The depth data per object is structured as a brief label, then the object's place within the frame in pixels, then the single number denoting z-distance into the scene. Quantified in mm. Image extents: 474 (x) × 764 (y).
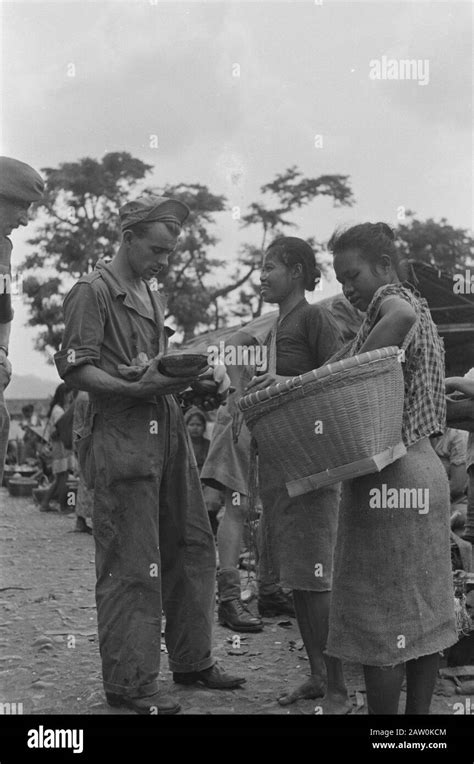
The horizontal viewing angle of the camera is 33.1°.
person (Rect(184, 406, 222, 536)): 8867
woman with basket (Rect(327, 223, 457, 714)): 2879
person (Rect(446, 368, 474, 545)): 4434
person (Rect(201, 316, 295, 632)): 5117
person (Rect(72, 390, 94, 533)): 10172
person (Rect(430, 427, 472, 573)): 5904
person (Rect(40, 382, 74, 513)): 12180
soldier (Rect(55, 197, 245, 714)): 3566
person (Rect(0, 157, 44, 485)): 3363
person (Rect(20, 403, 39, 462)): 19531
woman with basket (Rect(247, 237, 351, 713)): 3674
